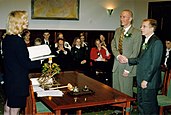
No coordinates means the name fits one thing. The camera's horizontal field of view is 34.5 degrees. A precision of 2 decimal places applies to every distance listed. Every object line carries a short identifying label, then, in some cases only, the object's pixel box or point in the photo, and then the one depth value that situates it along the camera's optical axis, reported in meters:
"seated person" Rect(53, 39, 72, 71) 6.26
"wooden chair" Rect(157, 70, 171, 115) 3.89
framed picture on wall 7.87
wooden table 2.69
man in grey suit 4.12
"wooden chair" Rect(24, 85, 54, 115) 2.96
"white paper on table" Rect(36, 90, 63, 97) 2.97
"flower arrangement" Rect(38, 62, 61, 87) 3.41
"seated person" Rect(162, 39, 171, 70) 6.56
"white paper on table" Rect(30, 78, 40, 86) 3.45
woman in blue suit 2.83
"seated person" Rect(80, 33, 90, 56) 7.38
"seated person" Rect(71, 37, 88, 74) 6.93
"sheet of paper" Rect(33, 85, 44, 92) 3.14
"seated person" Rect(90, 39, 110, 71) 6.91
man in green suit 3.41
